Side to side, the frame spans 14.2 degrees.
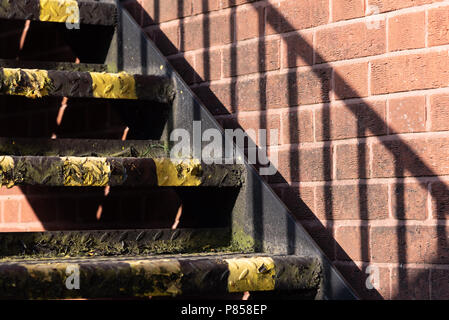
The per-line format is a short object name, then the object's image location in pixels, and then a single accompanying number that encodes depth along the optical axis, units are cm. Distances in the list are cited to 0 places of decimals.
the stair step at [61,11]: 340
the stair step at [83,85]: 327
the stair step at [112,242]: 322
